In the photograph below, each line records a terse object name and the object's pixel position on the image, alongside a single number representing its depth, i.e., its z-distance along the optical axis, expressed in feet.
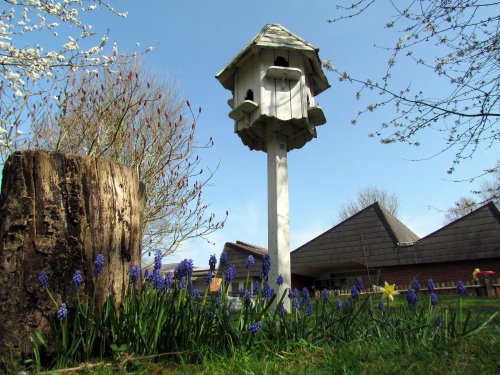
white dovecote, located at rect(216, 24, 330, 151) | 18.67
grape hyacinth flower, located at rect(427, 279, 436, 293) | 10.55
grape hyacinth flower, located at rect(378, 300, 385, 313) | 11.10
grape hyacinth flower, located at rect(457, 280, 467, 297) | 10.16
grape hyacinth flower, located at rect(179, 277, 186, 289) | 9.63
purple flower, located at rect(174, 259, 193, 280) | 9.62
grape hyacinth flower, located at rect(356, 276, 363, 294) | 10.93
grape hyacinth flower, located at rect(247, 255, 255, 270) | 9.59
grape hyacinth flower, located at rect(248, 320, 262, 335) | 8.95
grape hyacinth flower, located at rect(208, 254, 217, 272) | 9.61
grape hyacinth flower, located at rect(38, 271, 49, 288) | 7.97
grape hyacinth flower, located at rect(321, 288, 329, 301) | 11.18
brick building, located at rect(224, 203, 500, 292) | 58.13
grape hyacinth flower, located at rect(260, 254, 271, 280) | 10.04
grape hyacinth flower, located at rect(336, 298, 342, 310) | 11.34
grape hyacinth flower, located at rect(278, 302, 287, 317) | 9.92
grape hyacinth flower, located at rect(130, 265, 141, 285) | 9.02
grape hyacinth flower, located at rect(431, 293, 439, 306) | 10.12
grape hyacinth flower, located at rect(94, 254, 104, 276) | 8.36
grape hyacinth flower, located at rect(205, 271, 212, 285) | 9.80
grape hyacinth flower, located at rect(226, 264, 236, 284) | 9.70
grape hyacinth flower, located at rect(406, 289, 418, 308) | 10.08
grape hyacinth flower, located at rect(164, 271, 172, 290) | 9.54
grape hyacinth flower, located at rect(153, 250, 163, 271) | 9.32
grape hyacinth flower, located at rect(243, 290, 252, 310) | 9.79
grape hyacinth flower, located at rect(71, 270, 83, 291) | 8.14
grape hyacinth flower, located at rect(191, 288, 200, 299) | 10.04
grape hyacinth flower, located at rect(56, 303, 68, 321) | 7.79
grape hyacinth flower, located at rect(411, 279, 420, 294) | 11.09
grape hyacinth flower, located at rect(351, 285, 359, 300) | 10.73
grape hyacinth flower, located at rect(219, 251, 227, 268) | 10.03
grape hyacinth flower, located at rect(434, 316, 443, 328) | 9.46
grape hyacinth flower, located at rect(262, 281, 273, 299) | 10.42
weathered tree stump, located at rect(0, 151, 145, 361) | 8.39
